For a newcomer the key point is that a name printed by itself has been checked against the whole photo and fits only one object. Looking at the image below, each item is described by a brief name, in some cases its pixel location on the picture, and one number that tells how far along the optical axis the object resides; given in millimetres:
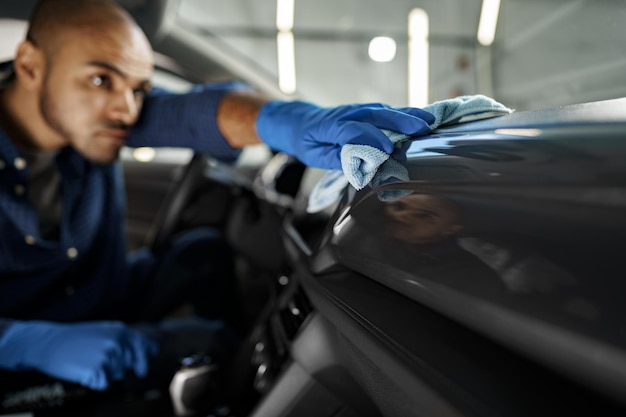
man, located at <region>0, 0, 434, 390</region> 1038
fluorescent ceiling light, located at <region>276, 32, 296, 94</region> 1602
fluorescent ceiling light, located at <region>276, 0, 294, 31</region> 1577
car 326
